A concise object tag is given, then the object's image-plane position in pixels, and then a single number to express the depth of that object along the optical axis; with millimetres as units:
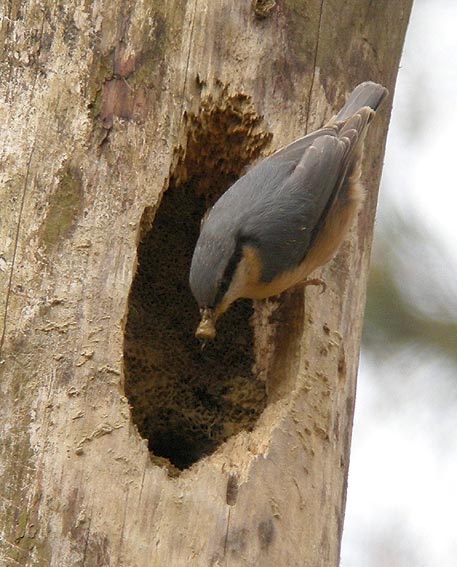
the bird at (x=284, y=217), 6008
